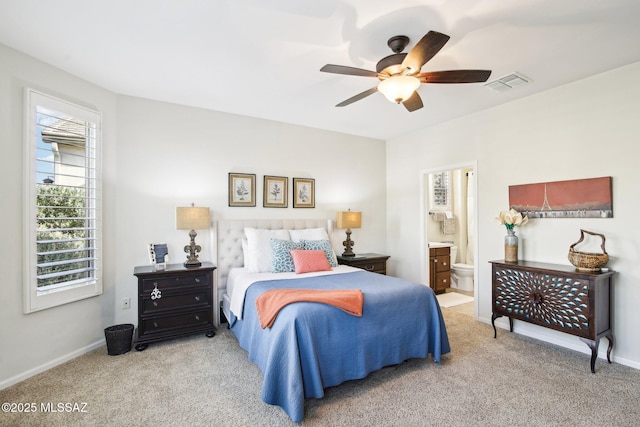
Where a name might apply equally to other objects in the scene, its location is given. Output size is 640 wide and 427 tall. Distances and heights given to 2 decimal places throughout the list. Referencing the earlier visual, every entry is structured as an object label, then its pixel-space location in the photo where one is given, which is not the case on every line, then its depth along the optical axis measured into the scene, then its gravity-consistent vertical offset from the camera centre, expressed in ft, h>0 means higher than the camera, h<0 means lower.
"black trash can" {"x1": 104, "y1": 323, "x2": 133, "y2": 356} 10.00 -4.04
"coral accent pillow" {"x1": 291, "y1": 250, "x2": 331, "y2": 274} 11.66 -1.78
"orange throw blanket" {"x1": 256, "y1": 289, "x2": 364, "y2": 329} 7.89 -2.22
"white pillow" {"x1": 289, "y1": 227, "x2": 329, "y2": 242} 13.92 -0.88
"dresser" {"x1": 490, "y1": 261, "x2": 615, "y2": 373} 9.04 -2.69
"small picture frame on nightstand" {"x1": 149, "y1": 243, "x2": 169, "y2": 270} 11.23 -1.43
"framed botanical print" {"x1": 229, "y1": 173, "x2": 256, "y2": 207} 13.64 +1.16
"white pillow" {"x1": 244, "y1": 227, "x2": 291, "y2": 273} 12.05 -1.40
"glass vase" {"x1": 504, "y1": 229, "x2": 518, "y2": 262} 11.44 -1.22
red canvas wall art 9.88 +0.53
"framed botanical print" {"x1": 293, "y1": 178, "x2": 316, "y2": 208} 15.30 +1.11
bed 7.04 -3.01
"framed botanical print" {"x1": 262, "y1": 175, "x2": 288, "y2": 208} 14.47 +1.10
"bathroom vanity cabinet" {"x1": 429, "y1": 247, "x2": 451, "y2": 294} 16.98 -3.06
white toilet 18.08 -3.66
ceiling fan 7.13 +3.39
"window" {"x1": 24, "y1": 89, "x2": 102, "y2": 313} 8.79 +0.41
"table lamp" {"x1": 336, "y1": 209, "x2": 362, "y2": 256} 15.64 -0.37
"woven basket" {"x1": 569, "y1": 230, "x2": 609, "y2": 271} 9.29 -1.39
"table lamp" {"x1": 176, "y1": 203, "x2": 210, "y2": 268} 11.71 -0.29
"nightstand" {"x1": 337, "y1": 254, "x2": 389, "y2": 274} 14.92 -2.30
